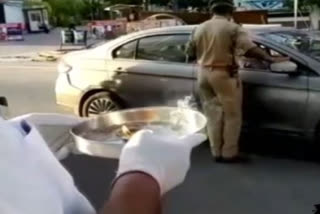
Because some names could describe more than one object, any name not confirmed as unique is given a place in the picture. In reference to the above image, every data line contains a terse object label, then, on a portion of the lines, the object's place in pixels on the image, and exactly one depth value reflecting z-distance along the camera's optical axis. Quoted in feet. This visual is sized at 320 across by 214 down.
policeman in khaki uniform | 13.60
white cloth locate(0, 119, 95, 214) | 2.37
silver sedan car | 13.96
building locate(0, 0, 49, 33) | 92.12
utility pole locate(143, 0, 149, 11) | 72.35
